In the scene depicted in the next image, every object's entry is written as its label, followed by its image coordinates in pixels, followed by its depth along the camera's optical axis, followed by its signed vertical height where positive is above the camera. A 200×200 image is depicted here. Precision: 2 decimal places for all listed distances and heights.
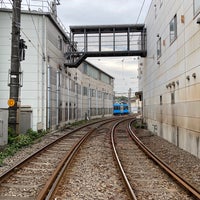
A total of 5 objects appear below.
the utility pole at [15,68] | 16.58 +2.32
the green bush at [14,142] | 12.87 -1.35
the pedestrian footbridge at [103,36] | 29.59 +6.97
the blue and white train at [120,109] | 78.31 +1.35
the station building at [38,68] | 23.02 +3.43
